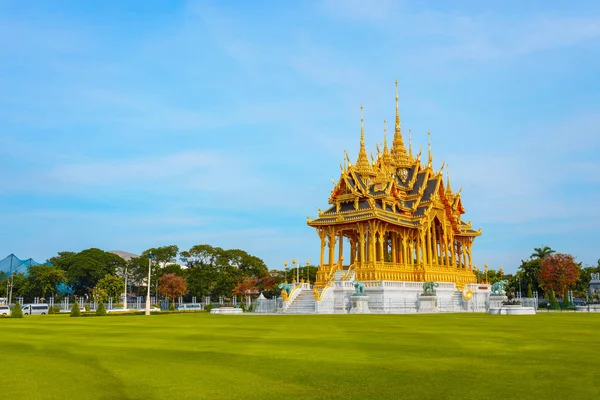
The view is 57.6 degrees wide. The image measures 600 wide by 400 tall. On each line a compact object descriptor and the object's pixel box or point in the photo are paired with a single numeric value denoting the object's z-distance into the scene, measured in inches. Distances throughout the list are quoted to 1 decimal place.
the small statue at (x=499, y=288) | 1847.1
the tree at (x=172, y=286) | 2888.8
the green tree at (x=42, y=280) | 2970.0
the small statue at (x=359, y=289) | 1638.9
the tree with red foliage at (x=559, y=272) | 2620.6
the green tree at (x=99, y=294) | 2819.9
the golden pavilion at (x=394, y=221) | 1925.4
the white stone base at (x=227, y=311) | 1798.7
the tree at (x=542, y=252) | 3115.2
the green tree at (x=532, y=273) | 2901.1
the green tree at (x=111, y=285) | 2957.7
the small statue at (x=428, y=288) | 1771.7
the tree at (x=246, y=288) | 3011.8
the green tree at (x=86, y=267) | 3331.7
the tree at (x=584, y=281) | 3092.3
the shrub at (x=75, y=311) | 1743.2
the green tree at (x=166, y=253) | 3422.7
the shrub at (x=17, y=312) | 1728.1
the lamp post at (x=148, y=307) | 1857.8
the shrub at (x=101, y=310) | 1800.0
